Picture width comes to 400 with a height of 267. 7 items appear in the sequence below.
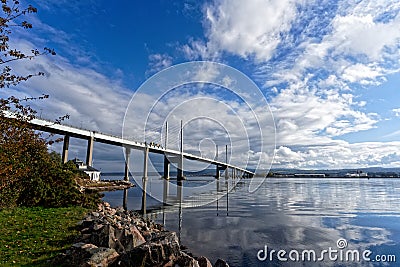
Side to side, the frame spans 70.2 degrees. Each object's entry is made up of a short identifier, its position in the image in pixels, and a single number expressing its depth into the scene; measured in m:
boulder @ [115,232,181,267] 6.25
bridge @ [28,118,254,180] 44.49
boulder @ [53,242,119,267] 5.96
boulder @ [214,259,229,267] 7.15
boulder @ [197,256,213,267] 6.78
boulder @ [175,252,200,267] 6.22
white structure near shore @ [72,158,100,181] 48.72
